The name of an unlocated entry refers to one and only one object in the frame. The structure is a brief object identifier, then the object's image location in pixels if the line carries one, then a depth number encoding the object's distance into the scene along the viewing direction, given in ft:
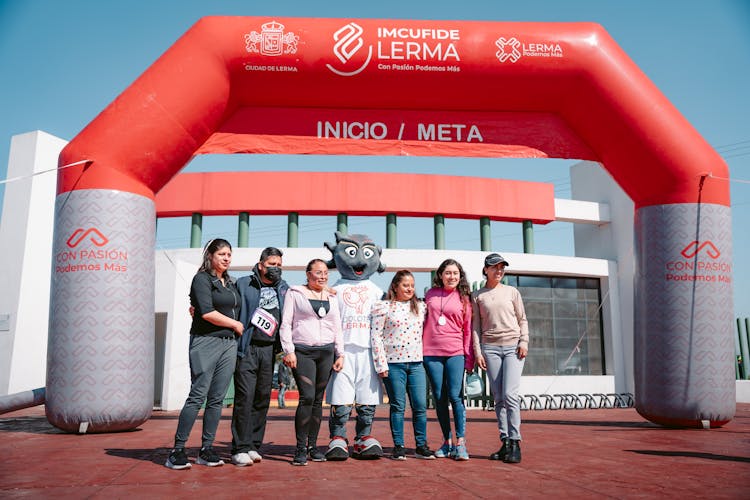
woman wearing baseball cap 16.46
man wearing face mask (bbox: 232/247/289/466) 15.53
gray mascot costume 16.34
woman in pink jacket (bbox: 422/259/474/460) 16.61
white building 40.70
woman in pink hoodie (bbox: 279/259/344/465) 15.85
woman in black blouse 14.96
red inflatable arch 21.56
